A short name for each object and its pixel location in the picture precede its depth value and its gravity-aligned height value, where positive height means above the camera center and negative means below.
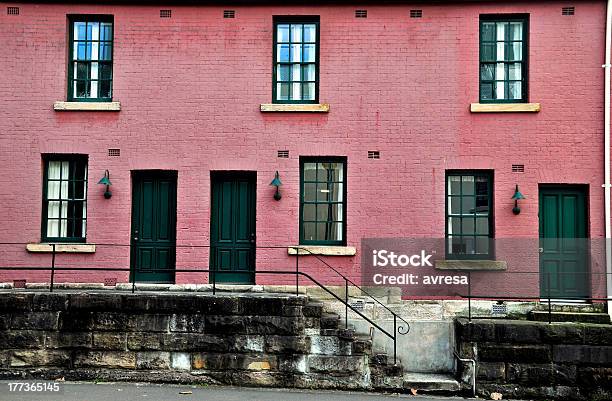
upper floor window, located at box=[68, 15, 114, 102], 12.73 +3.34
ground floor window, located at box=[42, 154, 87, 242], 12.57 +0.39
